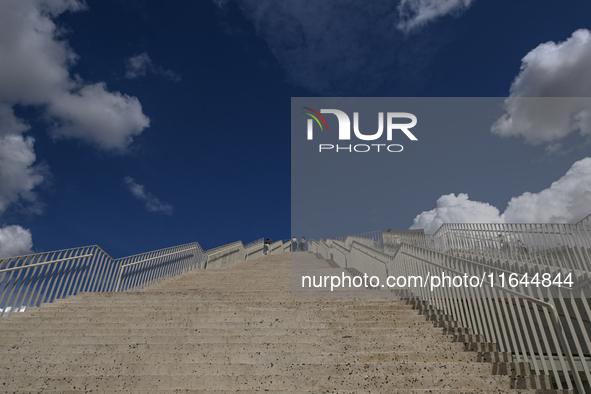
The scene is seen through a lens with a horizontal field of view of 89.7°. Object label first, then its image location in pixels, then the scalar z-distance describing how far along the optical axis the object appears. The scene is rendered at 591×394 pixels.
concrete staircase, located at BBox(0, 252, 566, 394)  3.44
